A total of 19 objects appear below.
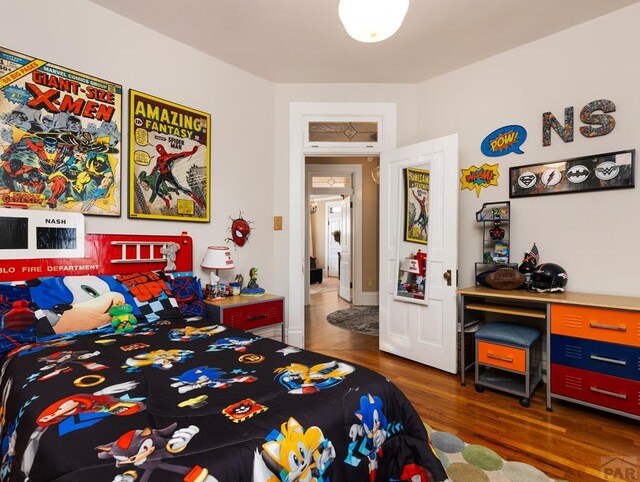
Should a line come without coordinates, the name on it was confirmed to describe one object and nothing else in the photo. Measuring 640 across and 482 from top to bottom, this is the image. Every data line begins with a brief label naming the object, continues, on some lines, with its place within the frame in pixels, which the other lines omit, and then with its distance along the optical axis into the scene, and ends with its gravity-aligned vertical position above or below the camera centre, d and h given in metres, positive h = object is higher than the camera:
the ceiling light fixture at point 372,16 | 1.47 +0.94
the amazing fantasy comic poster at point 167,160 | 2.85 +0.67
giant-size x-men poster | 2.24 +0.69
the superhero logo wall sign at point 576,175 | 2.65 +0.51
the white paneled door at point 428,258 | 3.24 -0.19
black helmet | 2.81 -0.33
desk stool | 2.62 -0.92
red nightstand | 2.87 -0.62
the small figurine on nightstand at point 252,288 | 3.40 -0.48
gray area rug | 4.91 -1.26
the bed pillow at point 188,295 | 2.73 -0.45
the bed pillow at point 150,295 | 2.36 -0.39
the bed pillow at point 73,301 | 2.01 -0.38
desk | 2.23 -0.73
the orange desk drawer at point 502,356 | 2.64 -0.91
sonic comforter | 0.93 -0.56
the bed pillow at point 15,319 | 1.87 -0.43
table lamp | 3.11 -0.18
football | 2.93 -0.34
